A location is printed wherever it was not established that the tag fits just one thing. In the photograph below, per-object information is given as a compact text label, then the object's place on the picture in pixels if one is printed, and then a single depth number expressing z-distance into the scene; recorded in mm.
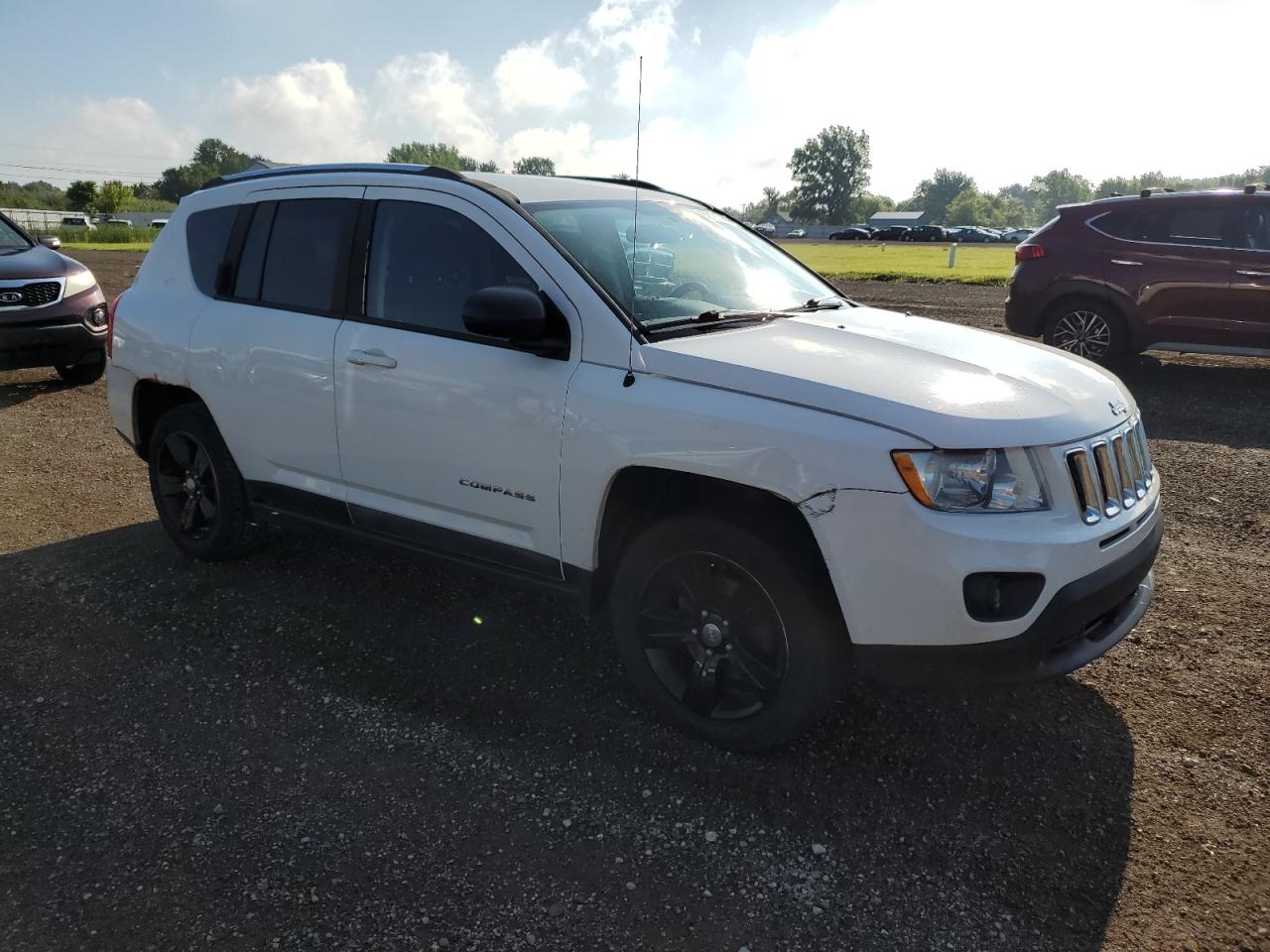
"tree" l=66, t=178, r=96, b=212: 91875
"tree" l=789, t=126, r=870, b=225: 135375
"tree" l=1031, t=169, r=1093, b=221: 194375
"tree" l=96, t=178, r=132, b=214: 93938
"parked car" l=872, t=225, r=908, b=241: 67206
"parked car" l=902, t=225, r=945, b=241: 66875
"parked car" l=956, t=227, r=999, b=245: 65812
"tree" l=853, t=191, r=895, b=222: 146000
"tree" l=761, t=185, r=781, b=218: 145300
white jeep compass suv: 2598
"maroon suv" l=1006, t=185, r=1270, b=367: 8492
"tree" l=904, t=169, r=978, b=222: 177000
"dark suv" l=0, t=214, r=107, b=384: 8555
